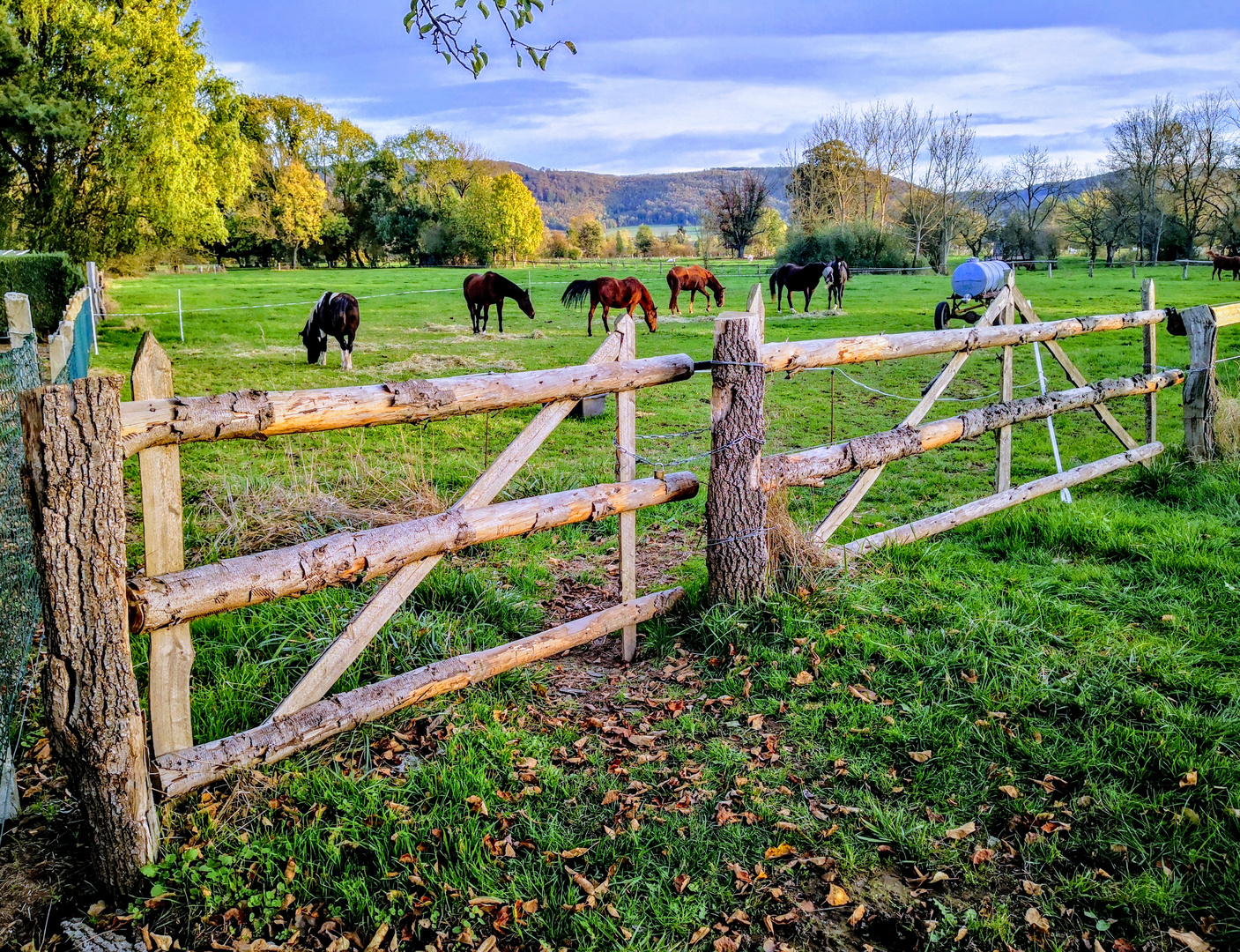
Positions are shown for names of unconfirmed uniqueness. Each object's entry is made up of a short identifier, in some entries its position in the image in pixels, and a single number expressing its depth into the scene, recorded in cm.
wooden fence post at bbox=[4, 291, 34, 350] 937
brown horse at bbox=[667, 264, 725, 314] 2252
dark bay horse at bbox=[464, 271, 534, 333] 1906
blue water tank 1742
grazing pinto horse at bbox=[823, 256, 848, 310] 2438
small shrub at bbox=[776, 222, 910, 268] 4209
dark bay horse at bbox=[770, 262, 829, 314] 2364
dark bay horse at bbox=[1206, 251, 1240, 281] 3436
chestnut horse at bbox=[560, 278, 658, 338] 1905
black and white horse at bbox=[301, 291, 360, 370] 1386
